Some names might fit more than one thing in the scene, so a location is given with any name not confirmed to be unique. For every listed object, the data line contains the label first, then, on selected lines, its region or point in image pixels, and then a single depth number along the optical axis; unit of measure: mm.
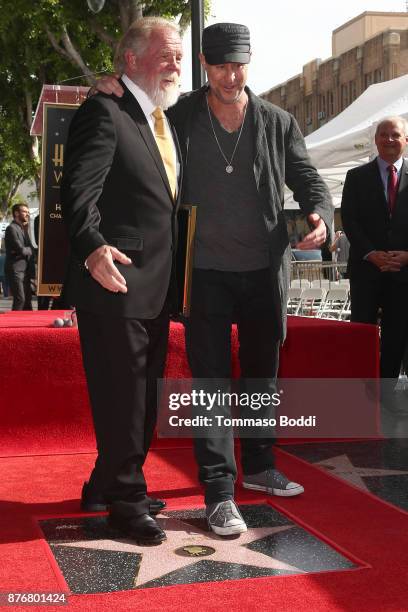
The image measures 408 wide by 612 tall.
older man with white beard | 3941
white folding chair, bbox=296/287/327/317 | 13797
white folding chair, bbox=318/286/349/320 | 13284
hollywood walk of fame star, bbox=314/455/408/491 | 5164
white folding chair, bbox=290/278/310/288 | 15672
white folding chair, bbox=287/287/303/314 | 15015
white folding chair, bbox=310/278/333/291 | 14523
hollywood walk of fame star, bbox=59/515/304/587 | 3656
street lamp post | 9578
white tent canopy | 12305
